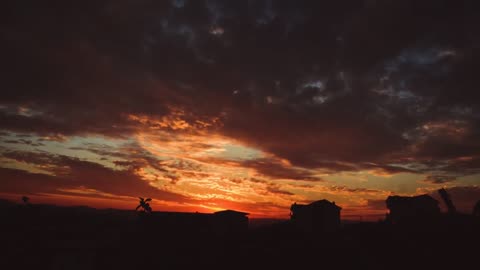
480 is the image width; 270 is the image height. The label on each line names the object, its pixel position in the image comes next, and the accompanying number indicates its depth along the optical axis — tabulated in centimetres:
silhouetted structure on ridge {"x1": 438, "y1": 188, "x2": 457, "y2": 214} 4309
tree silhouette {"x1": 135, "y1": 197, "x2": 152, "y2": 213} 4683
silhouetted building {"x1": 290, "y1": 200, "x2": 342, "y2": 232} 5353
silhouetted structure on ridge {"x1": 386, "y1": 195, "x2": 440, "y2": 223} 4900
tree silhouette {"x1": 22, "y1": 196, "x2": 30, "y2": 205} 5009
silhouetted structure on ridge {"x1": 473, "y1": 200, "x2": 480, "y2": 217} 3934
